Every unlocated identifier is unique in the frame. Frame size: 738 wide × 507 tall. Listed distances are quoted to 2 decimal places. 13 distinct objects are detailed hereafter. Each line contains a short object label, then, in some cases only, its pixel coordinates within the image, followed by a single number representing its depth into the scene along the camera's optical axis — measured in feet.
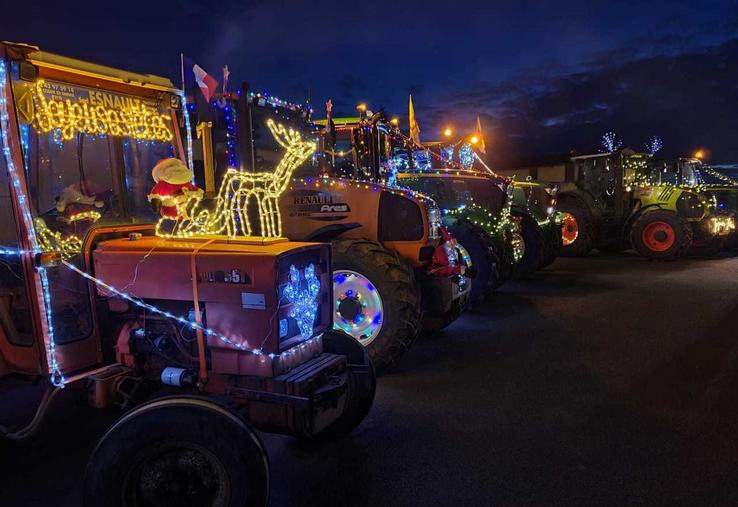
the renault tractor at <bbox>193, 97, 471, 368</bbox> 17.44
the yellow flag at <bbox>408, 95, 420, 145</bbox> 37.91
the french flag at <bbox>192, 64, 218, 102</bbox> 15.08
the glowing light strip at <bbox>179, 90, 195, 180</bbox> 14.03
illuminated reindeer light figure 12.64
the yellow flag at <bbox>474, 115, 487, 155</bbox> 42.07
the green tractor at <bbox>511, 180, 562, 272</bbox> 34.81
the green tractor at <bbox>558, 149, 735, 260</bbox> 44.70
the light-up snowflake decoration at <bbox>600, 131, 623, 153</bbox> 75.66
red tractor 8.87
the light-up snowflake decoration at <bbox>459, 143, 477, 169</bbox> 37.37
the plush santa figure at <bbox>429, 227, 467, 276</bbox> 19.33
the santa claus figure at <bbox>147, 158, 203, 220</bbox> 12.10
